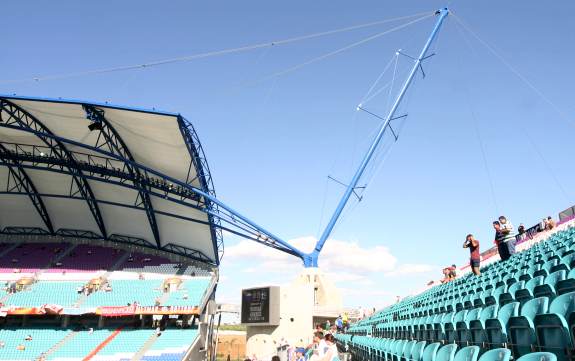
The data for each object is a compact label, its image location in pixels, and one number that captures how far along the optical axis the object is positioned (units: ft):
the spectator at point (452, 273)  67.47
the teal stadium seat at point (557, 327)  13.64
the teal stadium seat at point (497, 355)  12.63
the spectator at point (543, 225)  61.47
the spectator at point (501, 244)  46.60
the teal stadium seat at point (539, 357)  10.64
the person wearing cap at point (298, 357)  38.18
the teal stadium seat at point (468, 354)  14.23
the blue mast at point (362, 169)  111.14
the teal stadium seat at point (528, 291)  20.66
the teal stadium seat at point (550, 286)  18.98
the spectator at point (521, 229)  66.26
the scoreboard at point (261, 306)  97.09
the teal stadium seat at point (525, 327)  15.62
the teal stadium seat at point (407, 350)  20.52
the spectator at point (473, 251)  46.01
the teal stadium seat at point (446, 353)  16.04
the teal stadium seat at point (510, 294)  22.10
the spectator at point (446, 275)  68.77
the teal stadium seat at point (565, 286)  18.15
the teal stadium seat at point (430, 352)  17.52
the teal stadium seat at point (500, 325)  17.39
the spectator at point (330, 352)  22.54
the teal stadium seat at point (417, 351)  19.08
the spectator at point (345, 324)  81.20
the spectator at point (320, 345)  23.04
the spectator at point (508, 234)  45.09
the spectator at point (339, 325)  79.46
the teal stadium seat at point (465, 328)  20.78
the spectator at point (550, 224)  60.43
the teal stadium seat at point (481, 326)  19.13
